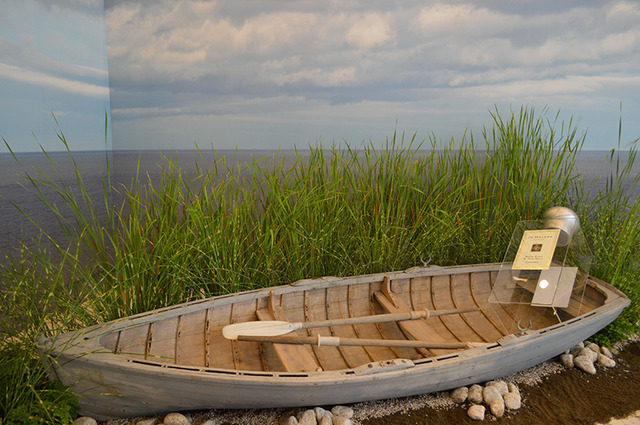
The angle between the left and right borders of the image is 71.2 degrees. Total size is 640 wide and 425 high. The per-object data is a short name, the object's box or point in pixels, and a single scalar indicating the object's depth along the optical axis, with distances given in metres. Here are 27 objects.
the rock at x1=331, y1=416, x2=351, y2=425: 1.94
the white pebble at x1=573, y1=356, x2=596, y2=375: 2.56
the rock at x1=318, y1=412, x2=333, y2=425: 1.93
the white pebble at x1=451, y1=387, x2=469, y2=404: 2.21
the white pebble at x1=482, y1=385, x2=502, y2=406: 2.20
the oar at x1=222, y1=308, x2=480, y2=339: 2.04
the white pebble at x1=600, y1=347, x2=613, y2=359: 2.76
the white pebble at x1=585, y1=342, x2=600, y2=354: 2.78
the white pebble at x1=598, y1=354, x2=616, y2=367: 2.65
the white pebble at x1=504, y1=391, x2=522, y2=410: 2.19
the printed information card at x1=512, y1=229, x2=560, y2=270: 2.46
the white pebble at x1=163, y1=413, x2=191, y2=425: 1.86
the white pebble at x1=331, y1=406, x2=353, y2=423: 2.03
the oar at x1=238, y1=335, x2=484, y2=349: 1.97
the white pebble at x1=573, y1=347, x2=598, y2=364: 2.67
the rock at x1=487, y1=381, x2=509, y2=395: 2.27
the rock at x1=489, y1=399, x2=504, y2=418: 2.12
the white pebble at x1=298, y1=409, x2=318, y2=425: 1.93
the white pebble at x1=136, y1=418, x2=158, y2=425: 1.86
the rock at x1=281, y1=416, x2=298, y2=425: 1.91
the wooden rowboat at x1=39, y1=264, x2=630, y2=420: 1.75
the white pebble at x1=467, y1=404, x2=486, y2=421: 2.09
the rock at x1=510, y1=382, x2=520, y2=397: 2.29
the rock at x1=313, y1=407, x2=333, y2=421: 1.97
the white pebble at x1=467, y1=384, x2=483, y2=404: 2.20
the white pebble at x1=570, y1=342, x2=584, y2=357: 2.72
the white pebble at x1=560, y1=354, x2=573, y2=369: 2.62
